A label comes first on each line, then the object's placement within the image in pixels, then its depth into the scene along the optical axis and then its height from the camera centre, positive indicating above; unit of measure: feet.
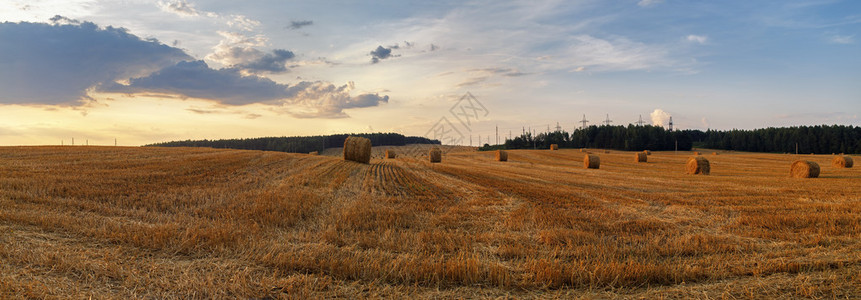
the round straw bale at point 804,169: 79.82 -5.11
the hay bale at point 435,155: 132.67 -3.44
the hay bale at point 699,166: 92.55 -5.05
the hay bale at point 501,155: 152.14 -4.07
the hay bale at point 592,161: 117.79 -5.07
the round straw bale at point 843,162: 108.88 -5.06
